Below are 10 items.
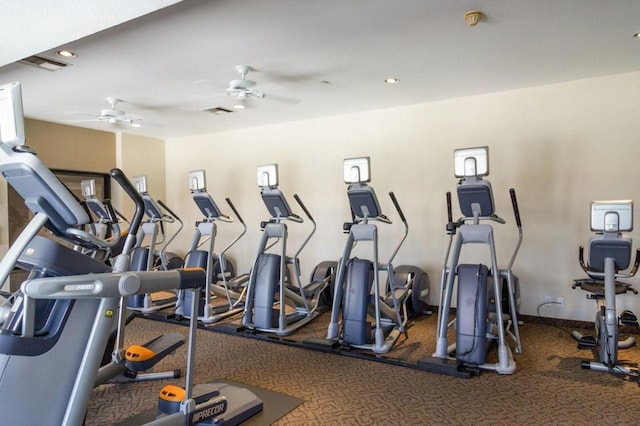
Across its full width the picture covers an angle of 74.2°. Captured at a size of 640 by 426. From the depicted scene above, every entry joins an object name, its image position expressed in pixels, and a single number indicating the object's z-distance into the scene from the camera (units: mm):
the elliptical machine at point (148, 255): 5965
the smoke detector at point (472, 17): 3188
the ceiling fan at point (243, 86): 4340
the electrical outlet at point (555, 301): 5078
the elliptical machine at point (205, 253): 5591
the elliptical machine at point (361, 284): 4238
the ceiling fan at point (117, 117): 5602
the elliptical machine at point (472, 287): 3666
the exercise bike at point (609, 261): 3537
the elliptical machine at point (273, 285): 4809
